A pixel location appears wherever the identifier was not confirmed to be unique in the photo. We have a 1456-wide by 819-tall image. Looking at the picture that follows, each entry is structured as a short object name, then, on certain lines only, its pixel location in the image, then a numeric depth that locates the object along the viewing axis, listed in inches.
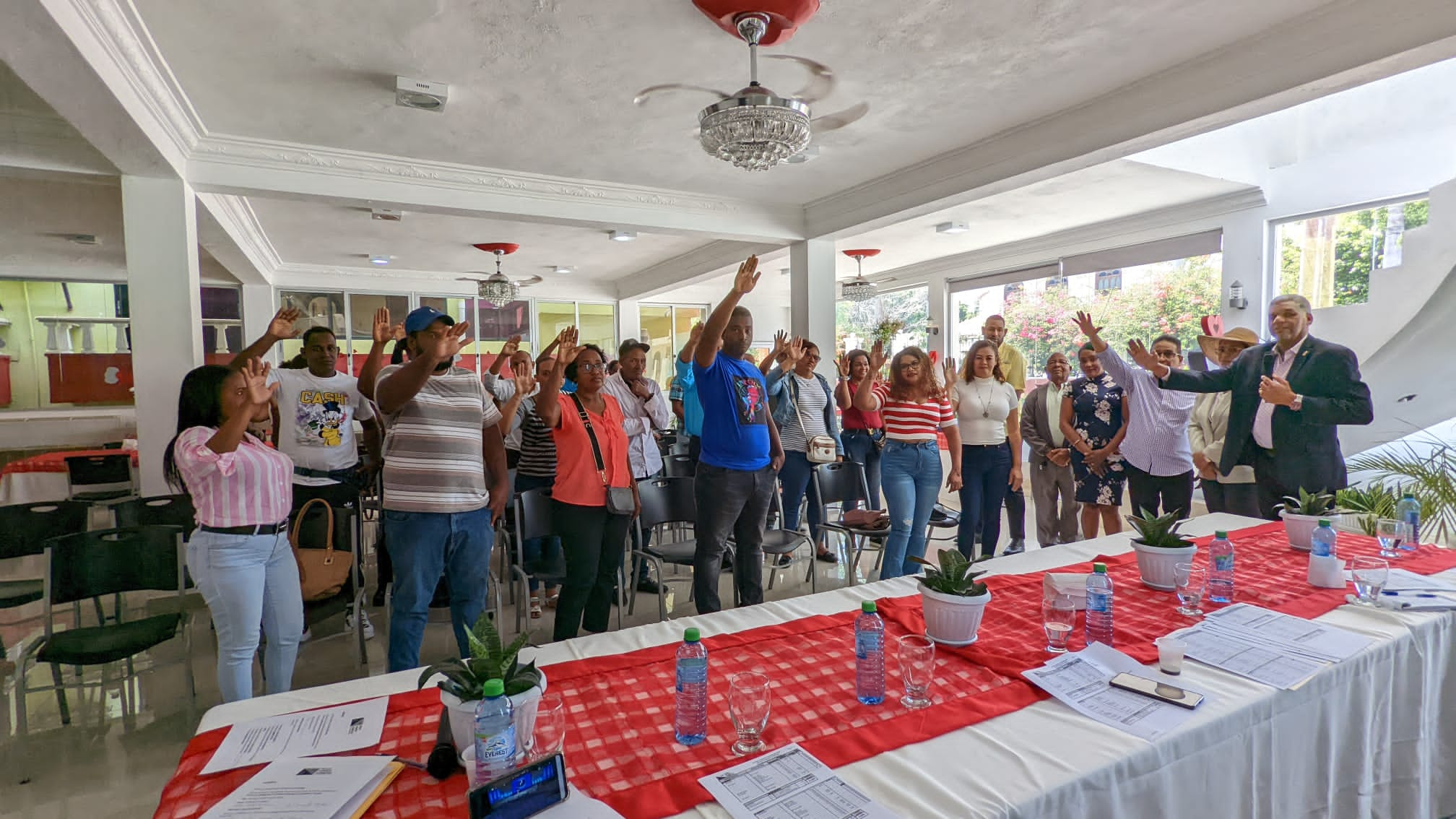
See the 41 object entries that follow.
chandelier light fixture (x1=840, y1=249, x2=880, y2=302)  313.3
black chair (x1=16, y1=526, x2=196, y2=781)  91.7
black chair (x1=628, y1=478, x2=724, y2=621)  126.4
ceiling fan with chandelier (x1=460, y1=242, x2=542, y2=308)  277.9
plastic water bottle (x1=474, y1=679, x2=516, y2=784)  38.8
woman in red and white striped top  141.1
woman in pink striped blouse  78.5
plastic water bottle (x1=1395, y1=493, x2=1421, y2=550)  85.4
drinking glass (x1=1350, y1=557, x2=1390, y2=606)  67.9
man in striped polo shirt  87.9
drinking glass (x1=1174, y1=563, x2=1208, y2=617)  67.0
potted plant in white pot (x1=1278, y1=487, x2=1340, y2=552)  87.7
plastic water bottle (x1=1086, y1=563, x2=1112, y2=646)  60.2
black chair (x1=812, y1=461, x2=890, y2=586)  151.1
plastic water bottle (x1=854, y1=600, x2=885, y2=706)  50.2
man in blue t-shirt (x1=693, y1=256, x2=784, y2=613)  113.8
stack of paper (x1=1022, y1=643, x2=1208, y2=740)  47.5
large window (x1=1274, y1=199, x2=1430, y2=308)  194.9
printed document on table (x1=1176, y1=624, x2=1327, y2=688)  53.9
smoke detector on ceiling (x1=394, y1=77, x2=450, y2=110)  122.3
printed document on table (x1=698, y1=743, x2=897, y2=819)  38.5
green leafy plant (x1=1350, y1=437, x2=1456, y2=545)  111.7
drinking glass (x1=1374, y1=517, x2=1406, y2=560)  80.5
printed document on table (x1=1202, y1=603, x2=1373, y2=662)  58.4
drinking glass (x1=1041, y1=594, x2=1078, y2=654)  58.7
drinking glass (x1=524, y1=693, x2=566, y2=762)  42.8
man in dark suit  113.0
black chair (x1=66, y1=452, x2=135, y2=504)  199.0
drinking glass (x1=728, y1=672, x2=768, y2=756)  44.7
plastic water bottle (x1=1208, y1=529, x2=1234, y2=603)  70.8
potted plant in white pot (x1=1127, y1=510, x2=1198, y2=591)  72.9
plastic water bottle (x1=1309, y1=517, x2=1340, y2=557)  74.7
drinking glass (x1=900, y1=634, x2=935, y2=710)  50.3
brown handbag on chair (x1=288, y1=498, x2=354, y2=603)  107.5
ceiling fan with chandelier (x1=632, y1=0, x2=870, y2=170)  102.0
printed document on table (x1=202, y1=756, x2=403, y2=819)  37.7
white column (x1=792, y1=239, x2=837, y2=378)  230.7
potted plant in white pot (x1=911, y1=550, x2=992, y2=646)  59.3
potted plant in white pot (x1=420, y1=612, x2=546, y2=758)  41.6
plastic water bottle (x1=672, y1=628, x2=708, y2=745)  45.8
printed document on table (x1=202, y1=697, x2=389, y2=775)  43.7
